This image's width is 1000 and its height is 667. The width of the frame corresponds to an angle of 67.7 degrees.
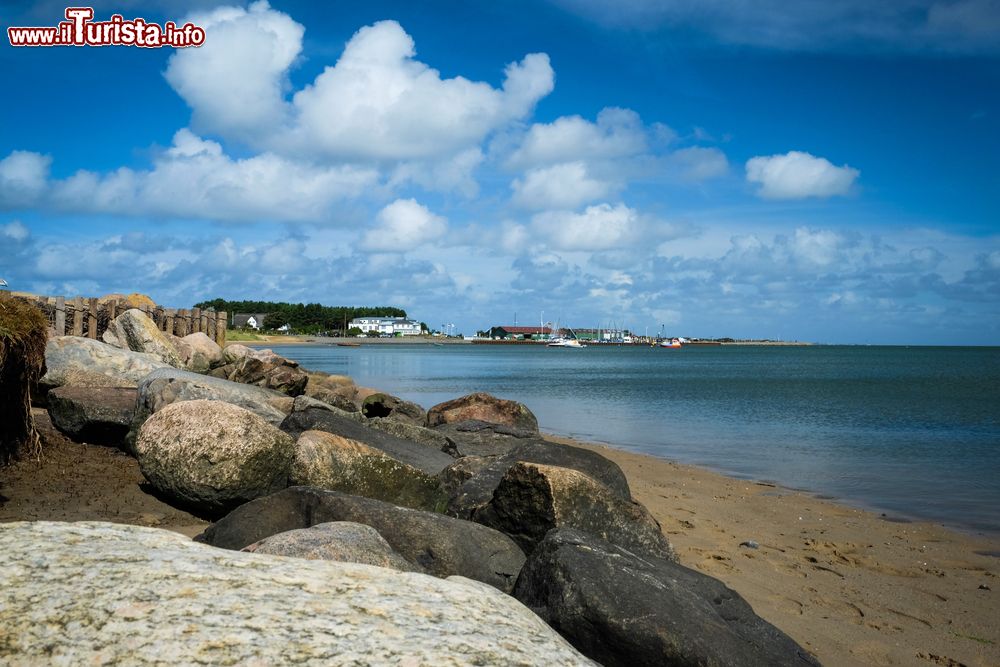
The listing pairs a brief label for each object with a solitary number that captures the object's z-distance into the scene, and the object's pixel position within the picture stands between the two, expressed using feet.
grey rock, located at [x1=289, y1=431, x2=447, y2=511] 28.04
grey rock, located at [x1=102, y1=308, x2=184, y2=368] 67.41
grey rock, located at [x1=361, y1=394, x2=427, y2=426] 58.70
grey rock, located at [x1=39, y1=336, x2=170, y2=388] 42.17
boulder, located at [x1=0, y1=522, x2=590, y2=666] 8.32
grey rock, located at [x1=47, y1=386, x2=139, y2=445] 35.91
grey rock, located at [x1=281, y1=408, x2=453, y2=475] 32.68
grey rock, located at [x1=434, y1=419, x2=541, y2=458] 44.04
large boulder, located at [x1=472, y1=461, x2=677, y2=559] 23.11
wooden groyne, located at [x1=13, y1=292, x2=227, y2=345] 69.46
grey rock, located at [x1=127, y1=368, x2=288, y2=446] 34.63
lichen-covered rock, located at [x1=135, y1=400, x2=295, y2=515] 27.14
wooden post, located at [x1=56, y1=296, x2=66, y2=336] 68.85
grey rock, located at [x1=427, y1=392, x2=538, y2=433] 55.98
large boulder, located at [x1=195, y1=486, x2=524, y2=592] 20.52
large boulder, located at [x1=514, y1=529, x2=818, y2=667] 15.46
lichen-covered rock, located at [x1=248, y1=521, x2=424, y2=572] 16.01
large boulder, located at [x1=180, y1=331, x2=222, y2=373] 70.28
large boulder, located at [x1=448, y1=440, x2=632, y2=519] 27.09
